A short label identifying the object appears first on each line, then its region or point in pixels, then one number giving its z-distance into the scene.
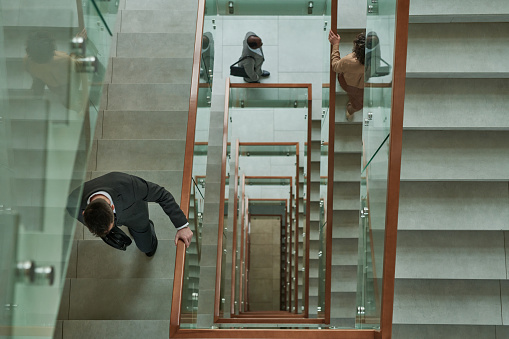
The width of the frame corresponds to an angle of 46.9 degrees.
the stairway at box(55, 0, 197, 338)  4.05
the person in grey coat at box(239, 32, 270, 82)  8.04
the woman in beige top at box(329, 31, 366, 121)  4.66
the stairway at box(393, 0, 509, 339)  3.28
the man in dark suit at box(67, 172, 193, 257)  3.15
